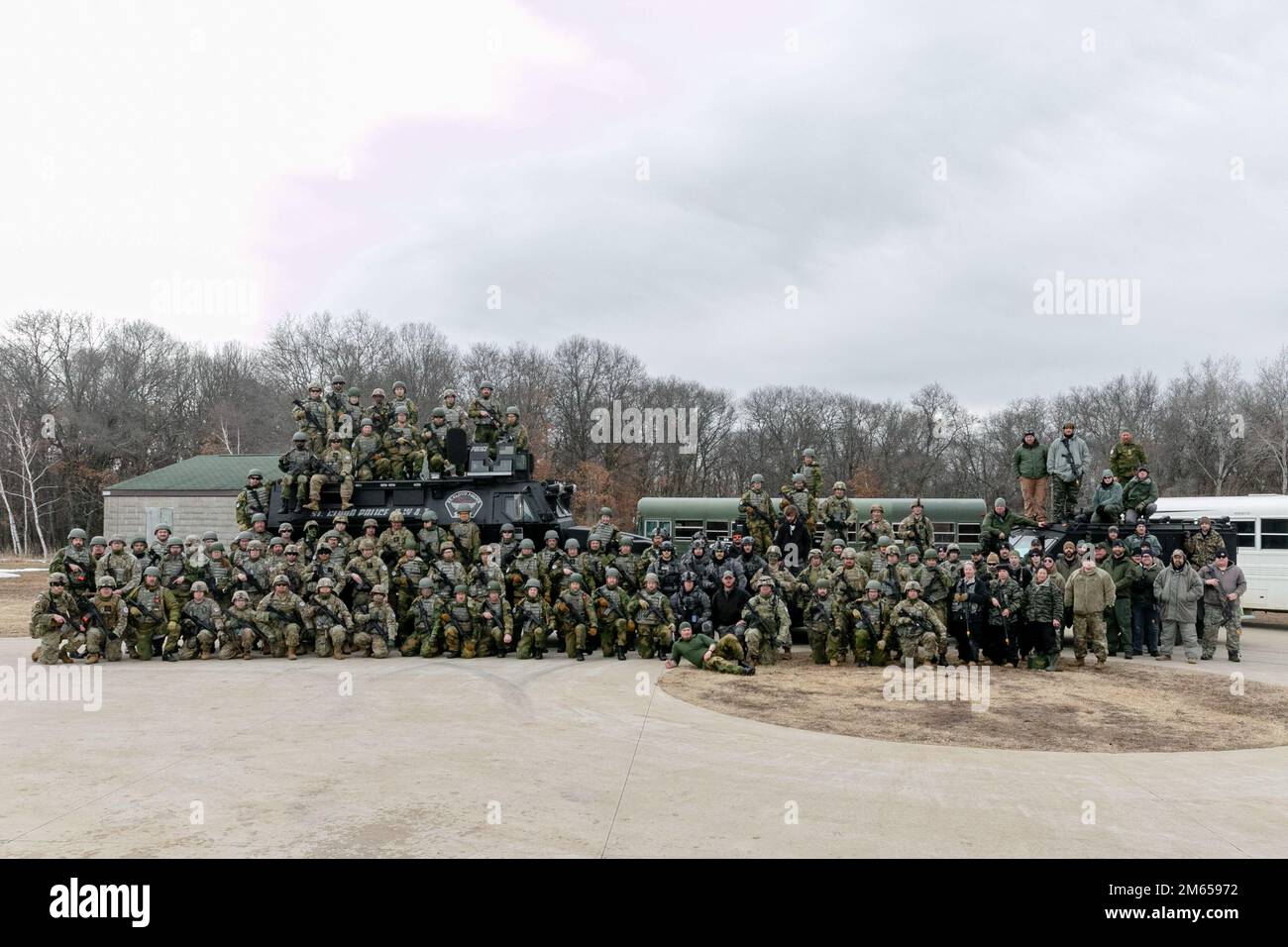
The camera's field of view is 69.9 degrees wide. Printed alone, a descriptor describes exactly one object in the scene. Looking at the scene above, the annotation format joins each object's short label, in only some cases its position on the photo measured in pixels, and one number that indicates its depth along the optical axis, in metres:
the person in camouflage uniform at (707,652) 10.93
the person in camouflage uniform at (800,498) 14.30
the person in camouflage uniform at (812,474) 14.30
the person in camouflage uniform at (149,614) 11.99
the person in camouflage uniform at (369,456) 15.03
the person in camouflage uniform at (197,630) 12.14
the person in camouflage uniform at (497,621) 12.08
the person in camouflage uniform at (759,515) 14.42
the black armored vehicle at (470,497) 14.71
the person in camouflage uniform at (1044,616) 11.20
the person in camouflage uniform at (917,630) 11.39
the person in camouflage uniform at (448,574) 12.66
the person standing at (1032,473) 14.75
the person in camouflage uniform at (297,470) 14.77
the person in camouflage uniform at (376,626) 12.22
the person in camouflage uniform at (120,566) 12.61
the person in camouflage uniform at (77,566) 12.09
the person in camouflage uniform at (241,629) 12.06
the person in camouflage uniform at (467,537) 13.86
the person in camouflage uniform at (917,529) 13.59
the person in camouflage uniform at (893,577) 12.20
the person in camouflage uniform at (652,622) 11.97
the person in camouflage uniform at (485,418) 16.05
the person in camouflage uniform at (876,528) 13.38
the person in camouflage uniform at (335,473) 14.59
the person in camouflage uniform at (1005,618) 11.40
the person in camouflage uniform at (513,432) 15.42
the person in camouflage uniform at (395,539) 13.54
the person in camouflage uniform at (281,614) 12.16
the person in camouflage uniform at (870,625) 11.62
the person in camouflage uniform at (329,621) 12.10
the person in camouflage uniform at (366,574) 12.70
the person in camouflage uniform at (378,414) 15.51
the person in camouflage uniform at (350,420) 15.17
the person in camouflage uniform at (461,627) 12.16
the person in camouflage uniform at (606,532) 13.52
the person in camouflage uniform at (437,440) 15.45
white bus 15.82
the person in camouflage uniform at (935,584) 12.02
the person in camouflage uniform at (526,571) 13.15
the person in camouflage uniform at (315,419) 14.85
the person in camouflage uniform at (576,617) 11.99
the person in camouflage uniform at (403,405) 15.45
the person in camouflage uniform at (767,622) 11.60
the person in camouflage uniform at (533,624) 12.04
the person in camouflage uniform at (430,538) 13.64
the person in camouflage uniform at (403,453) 15.16
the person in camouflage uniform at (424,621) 12.26
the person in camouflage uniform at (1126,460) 14.17
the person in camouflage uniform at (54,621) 11.51
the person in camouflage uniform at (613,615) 12.10
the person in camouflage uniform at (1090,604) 11.45
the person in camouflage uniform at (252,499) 15.16
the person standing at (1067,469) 14.26
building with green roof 33.94
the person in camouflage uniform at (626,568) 12.80
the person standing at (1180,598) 12.02
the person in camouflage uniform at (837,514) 14.17
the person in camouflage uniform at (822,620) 11.86
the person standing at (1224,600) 12.00
